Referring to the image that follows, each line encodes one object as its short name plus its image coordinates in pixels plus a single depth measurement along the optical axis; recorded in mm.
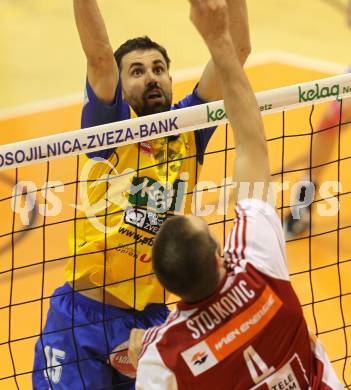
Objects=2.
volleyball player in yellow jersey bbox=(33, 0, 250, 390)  8406
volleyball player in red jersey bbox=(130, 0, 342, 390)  5766
